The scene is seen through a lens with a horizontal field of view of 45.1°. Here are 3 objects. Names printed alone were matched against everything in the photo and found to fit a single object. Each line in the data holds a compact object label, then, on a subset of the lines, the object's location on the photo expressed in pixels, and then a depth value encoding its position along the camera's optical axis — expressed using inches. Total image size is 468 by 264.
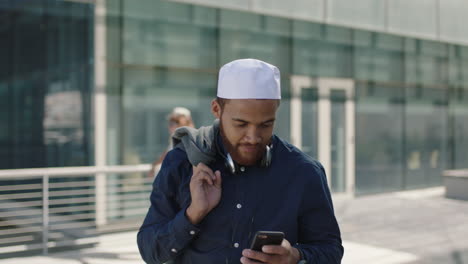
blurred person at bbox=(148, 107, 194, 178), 226.4
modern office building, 329.1
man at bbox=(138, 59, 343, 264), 66.2
